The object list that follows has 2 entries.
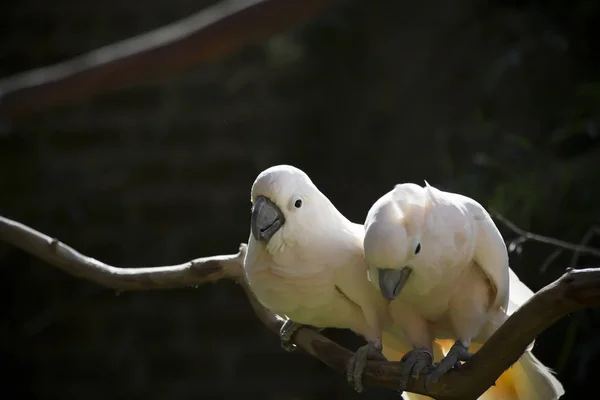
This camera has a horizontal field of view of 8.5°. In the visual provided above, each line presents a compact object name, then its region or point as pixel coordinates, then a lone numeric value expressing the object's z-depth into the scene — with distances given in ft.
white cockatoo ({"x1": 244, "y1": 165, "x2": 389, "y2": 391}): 15.13
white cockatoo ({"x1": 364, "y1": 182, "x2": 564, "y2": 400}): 14.90
